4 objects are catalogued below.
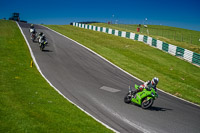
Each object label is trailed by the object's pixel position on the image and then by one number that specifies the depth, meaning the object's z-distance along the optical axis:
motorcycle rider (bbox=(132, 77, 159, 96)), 12.54
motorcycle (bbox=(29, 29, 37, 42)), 30.96
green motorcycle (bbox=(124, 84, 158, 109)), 12.49
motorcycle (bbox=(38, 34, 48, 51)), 25.95
